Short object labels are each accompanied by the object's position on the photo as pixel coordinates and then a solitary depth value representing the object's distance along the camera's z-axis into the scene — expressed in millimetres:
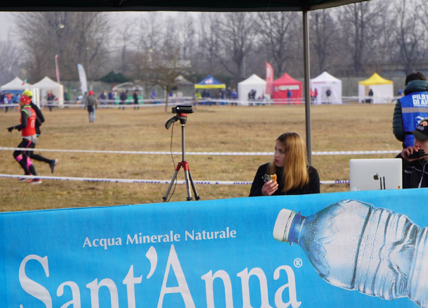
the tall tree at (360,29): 71062
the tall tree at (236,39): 76375
